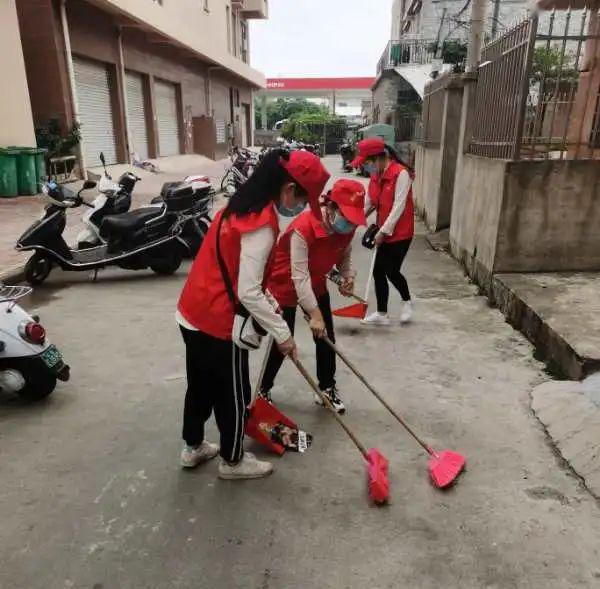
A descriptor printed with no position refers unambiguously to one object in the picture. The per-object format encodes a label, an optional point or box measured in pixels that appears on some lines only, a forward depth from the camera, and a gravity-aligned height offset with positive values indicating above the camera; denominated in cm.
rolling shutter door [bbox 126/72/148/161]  1526 +13
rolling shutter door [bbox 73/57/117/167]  1244 +24
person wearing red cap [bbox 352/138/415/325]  416 -71
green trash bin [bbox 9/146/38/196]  945 -89
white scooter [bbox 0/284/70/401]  309 -131
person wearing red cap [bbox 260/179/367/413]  266 -74
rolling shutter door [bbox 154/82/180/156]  1767 +6
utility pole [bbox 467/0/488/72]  751 +126
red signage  4678 +316
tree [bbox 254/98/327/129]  5409 +126
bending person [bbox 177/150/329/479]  204 -69
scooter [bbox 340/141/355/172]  2205 -127
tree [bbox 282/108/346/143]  3203 -37
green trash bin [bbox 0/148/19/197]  916 -88
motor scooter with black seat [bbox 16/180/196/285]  573 -128
